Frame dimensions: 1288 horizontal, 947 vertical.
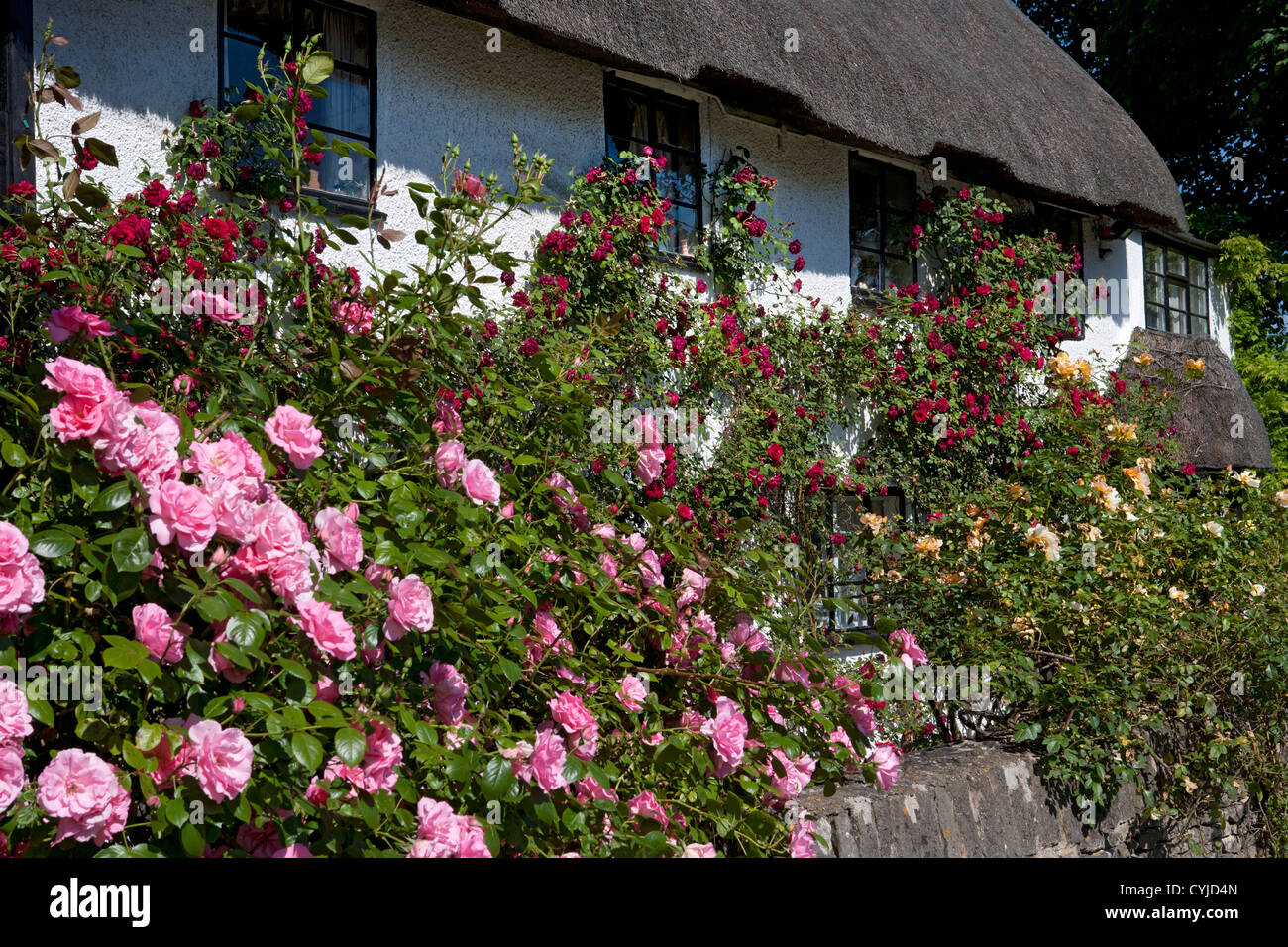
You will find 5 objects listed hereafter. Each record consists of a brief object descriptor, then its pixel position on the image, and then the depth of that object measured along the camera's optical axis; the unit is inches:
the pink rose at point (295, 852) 63.7
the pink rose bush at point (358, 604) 60.1
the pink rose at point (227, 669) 61.6
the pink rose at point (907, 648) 116.3
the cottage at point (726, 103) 159.9
